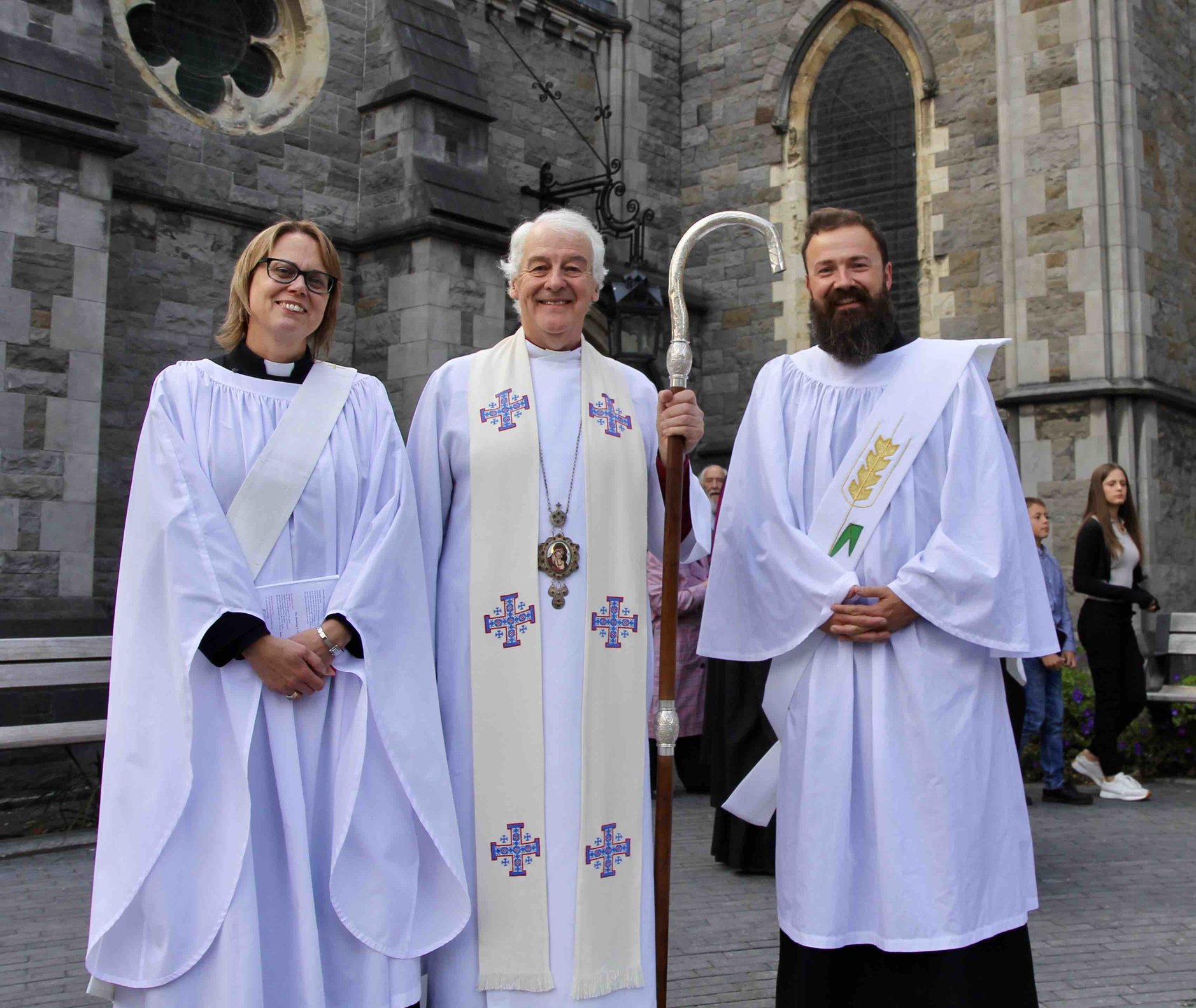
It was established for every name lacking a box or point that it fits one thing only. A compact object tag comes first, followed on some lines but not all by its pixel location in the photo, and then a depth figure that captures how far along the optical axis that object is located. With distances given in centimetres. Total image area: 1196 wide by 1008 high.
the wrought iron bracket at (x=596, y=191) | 1281
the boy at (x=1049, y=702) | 727
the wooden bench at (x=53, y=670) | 638
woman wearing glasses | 277
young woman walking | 746
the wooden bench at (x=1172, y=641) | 855
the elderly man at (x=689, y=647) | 700
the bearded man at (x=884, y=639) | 307
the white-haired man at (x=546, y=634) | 314
